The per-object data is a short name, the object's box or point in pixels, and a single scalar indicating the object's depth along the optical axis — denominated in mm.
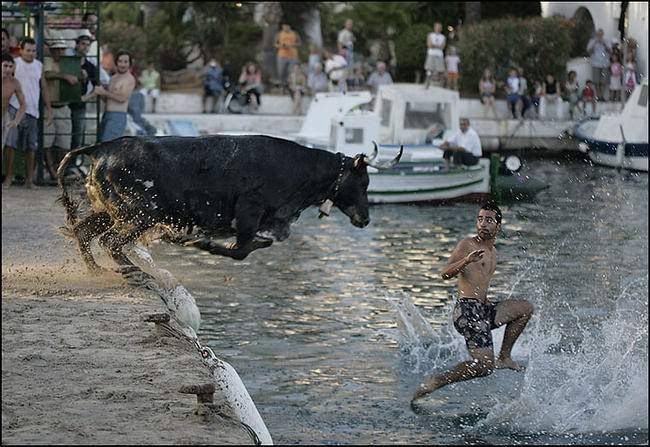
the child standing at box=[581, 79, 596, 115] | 35594
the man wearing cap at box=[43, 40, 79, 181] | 20641
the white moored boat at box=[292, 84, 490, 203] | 25594
